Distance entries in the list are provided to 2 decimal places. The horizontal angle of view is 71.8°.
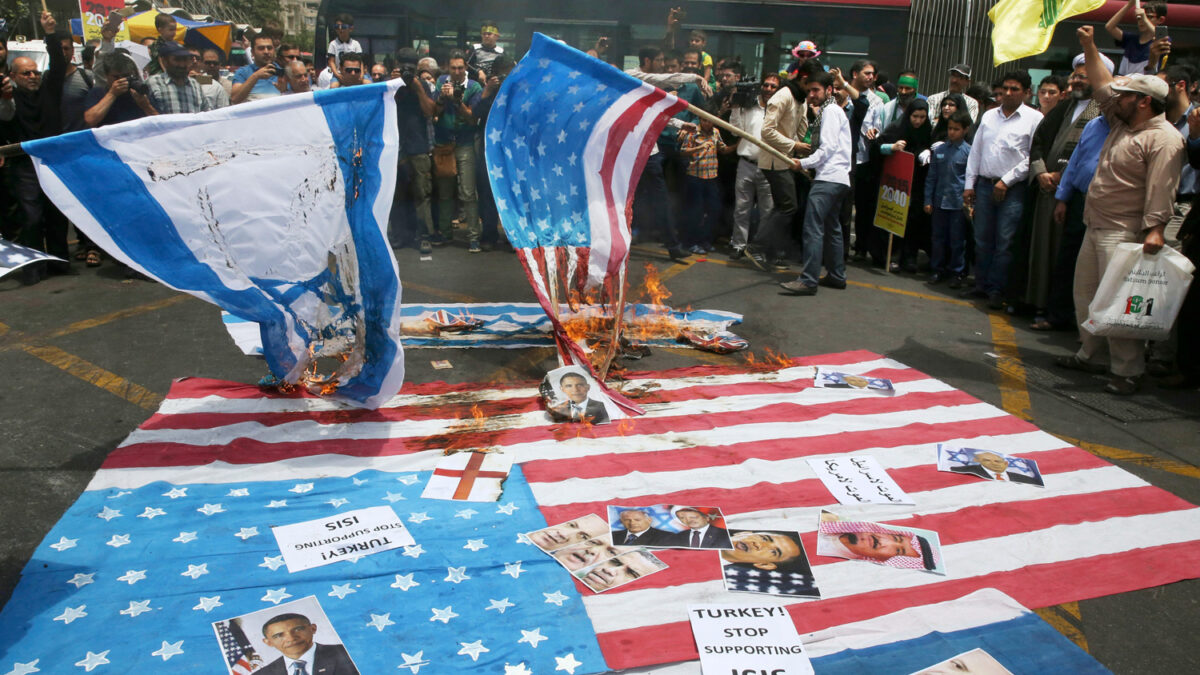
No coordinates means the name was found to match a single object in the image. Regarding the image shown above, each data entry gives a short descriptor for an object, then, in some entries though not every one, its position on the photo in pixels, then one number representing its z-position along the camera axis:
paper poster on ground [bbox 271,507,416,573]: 3.46
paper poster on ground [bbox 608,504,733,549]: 3.67
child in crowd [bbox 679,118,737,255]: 9.56
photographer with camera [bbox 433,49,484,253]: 9.21
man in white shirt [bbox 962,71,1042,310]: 7.58
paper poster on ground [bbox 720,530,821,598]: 3.37
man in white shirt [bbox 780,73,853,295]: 7.89
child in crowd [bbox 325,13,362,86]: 11.63
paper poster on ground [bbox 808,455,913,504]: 4.13
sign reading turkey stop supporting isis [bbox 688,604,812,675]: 2.89
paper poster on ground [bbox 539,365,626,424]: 4.92
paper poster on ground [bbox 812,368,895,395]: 5.60
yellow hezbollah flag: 5.73
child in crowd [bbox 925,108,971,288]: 8.48
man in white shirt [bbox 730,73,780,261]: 9.30
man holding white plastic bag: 5.59
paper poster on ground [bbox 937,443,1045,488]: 4.40
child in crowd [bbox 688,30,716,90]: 10.55
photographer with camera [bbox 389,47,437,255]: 9.04
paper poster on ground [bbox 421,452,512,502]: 4.02
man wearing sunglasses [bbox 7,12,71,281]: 7.58
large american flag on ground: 3.04
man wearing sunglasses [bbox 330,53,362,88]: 8.16
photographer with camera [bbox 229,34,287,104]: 8.18
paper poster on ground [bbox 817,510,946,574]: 3.60
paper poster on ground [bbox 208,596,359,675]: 2.82
